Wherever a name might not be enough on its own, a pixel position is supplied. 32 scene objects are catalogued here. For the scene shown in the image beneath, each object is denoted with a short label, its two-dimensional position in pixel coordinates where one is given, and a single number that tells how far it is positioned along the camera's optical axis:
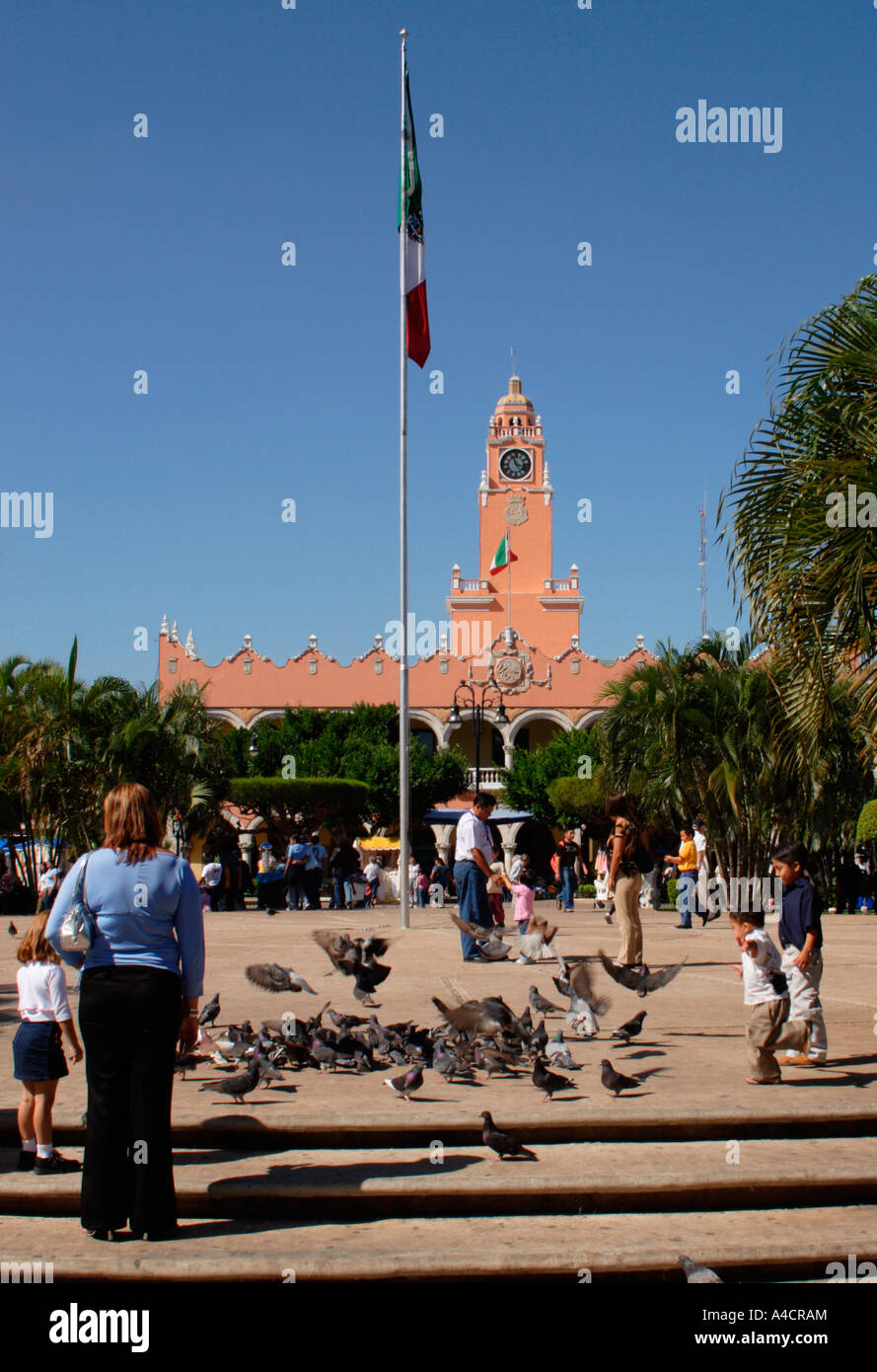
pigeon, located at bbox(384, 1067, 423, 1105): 5.71
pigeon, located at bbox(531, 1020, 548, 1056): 6.29
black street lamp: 35.61
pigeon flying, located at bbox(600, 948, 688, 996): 7.11
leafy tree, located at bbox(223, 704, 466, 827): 40.97
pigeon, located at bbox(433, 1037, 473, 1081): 6.27
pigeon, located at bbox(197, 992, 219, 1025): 7.16
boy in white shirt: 6.09
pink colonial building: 48.97
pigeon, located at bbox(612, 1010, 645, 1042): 6.78
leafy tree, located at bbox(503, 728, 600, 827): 42.44
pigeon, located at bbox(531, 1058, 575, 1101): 5.65
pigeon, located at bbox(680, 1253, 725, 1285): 3.86
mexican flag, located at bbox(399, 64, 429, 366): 16.03
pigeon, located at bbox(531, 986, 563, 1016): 7.57
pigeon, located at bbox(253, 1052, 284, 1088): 6.04
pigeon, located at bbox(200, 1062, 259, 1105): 5.61
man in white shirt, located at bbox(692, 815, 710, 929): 19.83
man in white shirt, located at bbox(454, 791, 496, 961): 10.76
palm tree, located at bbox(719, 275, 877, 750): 7.76
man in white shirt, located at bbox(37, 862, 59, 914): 8.67
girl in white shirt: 4.99
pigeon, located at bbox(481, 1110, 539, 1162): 4.95
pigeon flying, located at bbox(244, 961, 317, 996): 7.57
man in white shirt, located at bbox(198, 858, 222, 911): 20.72
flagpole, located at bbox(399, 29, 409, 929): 14.97
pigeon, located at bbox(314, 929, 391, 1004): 7.79
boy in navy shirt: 6.62
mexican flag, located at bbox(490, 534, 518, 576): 45.59
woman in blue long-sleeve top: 4.16
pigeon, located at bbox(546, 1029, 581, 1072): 6.32
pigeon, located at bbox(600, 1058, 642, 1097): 5.70
